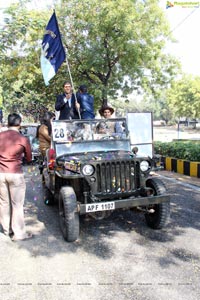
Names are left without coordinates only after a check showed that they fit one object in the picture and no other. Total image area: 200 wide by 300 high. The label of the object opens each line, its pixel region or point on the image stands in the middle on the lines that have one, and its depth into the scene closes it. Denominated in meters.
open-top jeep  3.43
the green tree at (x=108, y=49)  10.62
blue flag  5.31
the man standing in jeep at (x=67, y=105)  5.24
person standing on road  3.58
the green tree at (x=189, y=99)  38.20
